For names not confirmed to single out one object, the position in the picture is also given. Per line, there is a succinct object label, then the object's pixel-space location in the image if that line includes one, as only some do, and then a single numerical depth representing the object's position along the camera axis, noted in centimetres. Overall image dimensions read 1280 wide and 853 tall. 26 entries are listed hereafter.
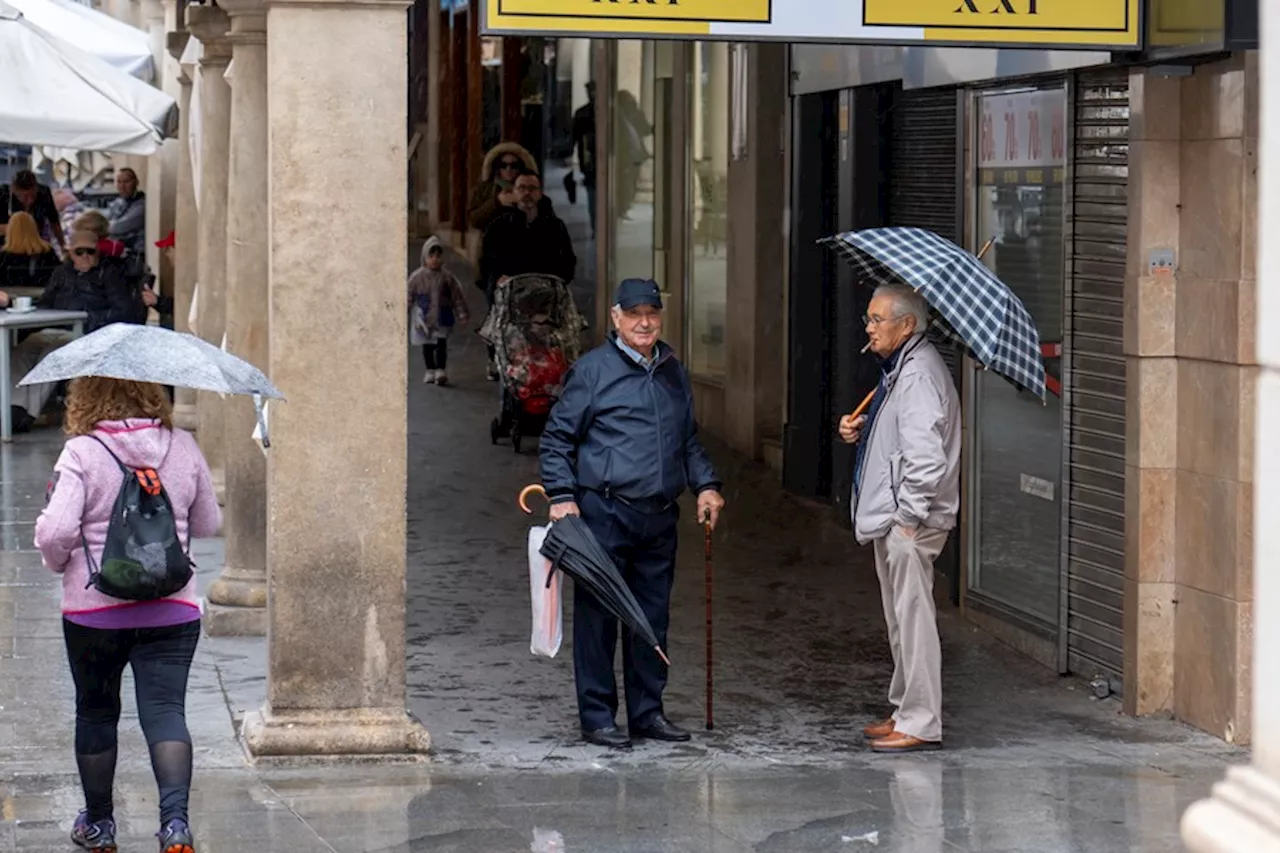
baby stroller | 3030
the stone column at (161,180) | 4684
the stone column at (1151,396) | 1702
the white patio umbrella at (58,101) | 2583
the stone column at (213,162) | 2156
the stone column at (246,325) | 1925
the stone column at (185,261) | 3145
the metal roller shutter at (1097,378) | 1781
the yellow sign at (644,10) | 1498
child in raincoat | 3612
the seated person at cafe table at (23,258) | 3975
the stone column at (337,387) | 1494
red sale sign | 1895
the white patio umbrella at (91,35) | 3500
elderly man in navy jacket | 1611
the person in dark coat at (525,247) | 3150
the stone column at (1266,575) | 603
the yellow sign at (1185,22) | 1563
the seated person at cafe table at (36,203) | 4250
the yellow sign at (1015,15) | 1579
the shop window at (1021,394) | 1916
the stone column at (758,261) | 2927
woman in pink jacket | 1245
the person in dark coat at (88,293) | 3481
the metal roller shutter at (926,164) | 2191
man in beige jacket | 1606
